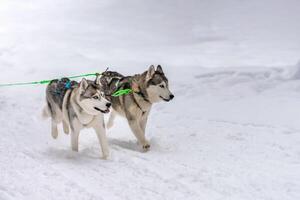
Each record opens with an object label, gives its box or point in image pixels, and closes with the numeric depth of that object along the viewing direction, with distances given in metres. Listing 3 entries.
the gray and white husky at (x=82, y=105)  8.66
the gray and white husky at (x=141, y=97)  10.26
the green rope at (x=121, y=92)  10.66
